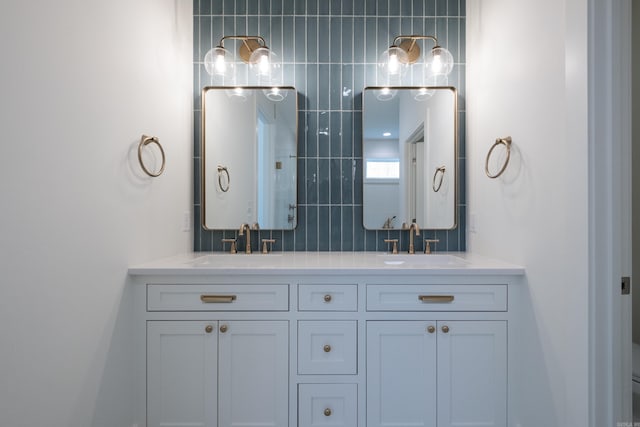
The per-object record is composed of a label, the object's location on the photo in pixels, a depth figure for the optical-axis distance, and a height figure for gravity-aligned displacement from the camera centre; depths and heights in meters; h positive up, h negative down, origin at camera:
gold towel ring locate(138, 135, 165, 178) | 1.48 +0.30
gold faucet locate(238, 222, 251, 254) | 2.02 -0.13
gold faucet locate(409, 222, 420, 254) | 2.01 -0.14
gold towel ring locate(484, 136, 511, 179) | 1.56 +0.31
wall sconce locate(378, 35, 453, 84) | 1.97 +0.92
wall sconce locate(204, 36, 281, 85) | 1.96 +0.91
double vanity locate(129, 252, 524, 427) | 1.44 -0.59
